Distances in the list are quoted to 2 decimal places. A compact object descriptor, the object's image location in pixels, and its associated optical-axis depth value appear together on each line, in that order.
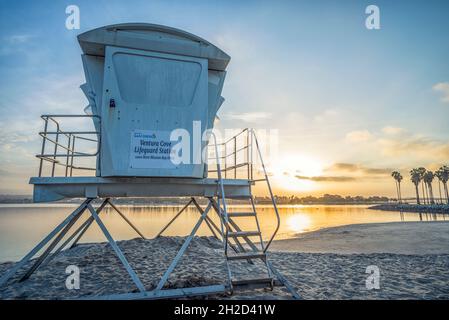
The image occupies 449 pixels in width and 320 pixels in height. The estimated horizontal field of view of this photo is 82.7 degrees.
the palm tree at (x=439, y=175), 91.12
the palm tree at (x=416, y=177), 95.95
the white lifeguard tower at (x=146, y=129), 5.78
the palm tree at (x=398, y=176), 103.94
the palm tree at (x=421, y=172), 95.62
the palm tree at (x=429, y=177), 94.88
